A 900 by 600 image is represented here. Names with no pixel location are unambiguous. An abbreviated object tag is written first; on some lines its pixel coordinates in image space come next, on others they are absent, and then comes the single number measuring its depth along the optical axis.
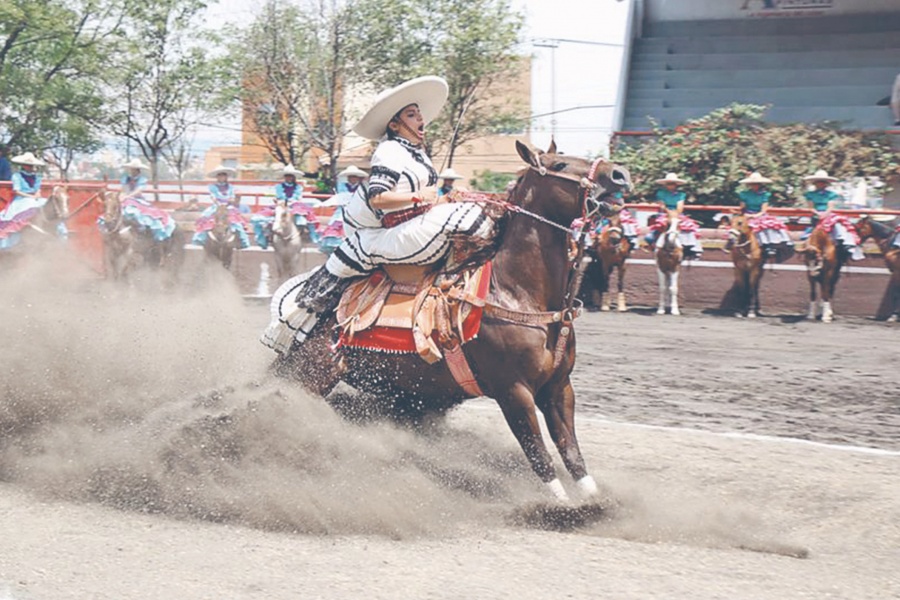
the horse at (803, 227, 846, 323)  15.01
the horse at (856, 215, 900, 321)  14.95
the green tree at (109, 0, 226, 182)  26.36
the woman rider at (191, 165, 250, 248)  18.03
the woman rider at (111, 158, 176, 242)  18.17
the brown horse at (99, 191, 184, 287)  18.17
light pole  34.13
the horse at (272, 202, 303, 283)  17.89
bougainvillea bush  20.03
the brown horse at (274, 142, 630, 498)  5.68
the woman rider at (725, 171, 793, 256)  15.62
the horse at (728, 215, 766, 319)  15.66
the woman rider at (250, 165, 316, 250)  18.11
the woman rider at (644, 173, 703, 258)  16.11
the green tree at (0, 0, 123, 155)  24.77
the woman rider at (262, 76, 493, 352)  5.77
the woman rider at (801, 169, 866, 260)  14.99
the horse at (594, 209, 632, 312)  16.73
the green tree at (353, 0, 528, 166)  23.50
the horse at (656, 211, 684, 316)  16.06
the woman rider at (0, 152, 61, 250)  17.88
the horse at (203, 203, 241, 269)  18.02
